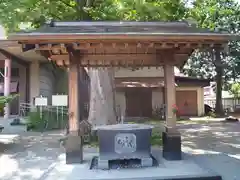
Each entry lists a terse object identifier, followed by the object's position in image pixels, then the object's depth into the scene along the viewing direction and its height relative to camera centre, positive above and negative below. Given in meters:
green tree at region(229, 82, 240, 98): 20.25 +0.56
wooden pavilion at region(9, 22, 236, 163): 4.15 +1.14
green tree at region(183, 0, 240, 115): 16.22 +3.00
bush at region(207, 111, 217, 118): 15.48 -1.44
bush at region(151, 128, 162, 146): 6.88 -1.54
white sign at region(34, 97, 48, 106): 9.94 -0.17
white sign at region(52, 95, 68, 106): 8.87 -0.08
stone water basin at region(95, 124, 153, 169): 4.41 -1.02
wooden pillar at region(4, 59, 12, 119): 11.25 +1.06
